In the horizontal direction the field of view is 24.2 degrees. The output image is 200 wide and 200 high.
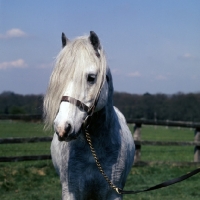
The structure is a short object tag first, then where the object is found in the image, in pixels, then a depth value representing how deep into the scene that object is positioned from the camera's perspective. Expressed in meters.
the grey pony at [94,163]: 3.57
